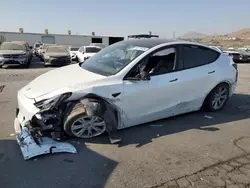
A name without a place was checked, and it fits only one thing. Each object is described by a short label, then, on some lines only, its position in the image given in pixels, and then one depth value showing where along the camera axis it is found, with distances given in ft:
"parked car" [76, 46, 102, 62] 42.56
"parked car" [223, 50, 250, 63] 50.76
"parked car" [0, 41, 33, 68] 34.19
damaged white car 9.52
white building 108.95
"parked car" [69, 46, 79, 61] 49.76
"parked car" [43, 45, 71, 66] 38.28
